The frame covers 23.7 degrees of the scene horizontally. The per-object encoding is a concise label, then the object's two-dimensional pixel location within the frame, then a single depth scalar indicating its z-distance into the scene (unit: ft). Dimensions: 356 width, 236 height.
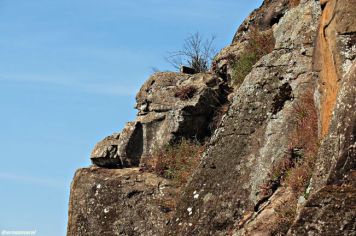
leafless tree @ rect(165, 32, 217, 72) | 76.78
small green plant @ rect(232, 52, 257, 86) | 64.63
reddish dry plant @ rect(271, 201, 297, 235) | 42.57
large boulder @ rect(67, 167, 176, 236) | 59.41
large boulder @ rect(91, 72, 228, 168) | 64.85
